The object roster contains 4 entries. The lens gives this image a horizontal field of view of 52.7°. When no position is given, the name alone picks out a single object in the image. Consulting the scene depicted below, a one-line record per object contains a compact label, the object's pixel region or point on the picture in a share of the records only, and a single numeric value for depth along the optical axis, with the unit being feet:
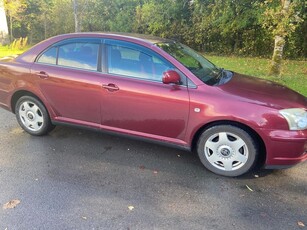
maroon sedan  11.25
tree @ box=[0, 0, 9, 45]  51.84
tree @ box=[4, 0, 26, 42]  50.44
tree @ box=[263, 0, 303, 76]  24.75
